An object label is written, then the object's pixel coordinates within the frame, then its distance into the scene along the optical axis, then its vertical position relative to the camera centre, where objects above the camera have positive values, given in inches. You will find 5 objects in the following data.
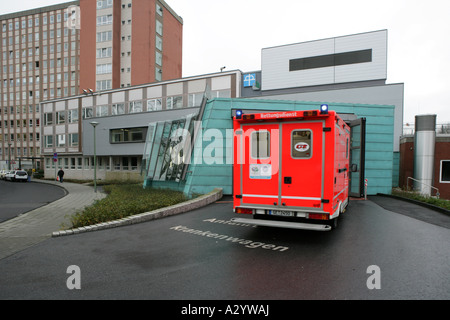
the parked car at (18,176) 1435.8 -147.2
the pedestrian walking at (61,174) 1310.3 -123.3
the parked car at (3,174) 1632.6 -158.1
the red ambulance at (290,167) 237.3 -14.7
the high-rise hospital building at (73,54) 1886.1 +732.9
